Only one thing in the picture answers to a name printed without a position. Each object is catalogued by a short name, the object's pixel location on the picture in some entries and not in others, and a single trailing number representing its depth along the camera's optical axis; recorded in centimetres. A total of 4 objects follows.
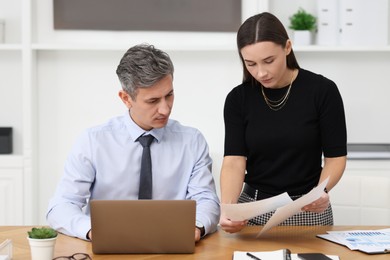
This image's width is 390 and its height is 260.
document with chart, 199
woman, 237
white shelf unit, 383
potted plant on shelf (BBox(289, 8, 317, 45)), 368
